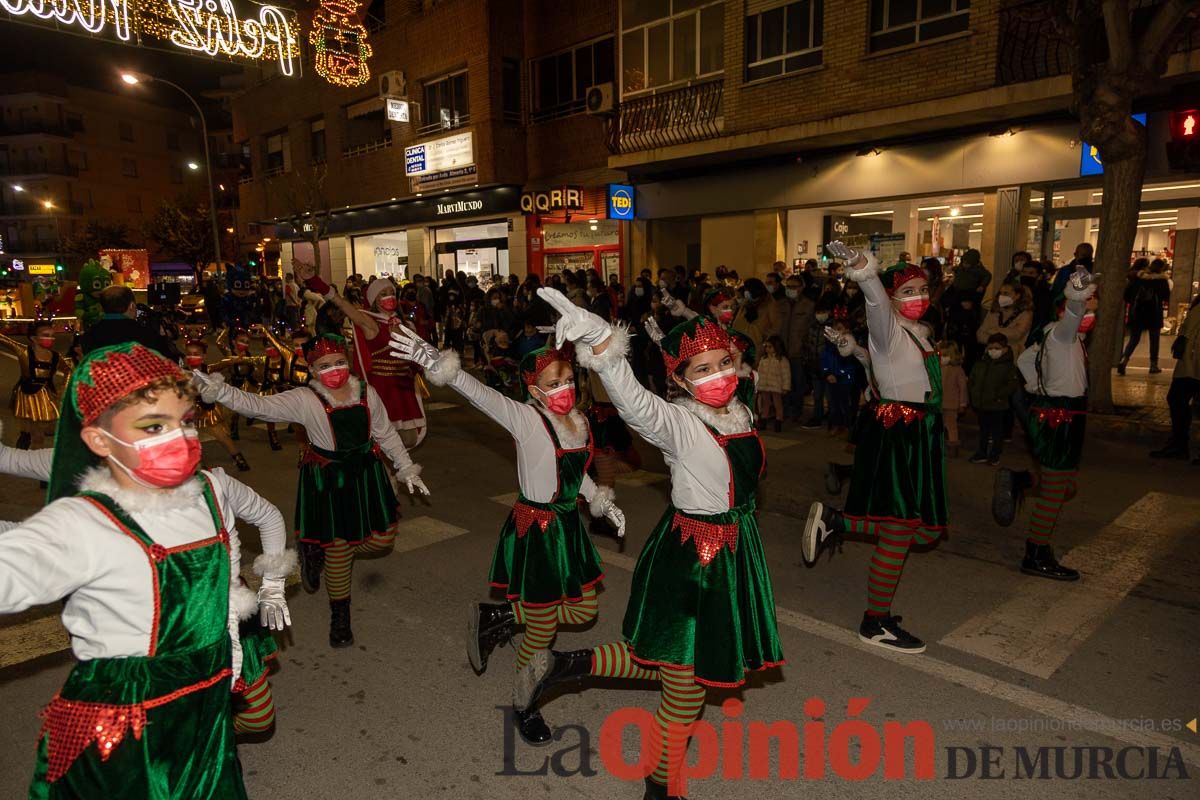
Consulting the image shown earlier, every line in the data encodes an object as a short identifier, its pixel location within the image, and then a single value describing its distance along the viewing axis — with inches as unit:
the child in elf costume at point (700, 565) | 117.1
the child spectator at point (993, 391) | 325.7
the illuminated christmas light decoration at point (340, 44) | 903.7
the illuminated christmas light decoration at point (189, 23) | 613.3
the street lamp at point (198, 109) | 868.2
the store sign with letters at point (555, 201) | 773.9
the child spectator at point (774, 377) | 409.7
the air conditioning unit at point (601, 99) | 735.1
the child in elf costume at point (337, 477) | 175.9
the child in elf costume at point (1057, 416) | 201.8
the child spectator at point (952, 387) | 339.9
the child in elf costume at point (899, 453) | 174.4
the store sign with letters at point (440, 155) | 890.7
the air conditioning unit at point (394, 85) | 947.3
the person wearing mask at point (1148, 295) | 482.3
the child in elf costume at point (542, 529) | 147.4
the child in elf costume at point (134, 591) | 79.2
